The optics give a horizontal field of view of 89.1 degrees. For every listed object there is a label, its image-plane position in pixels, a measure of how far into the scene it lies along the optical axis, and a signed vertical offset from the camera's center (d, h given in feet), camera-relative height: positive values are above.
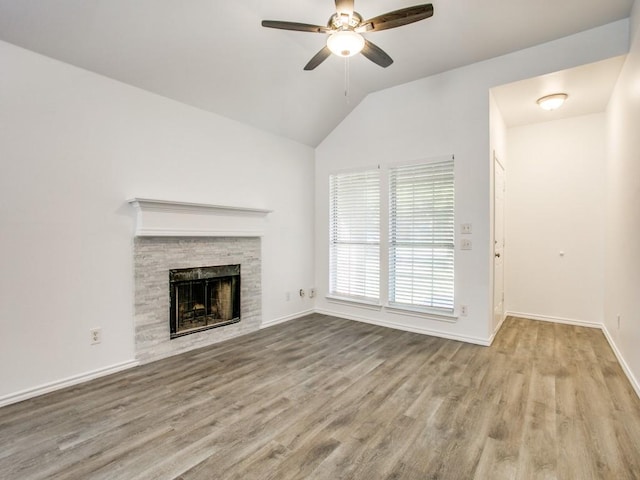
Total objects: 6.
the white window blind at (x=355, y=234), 14.96 +0.22
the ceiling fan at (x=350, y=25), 7.05 +4.93
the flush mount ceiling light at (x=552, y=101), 12.01 +5.17
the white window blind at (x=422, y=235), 12.83 +0.14
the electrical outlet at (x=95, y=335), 9.24 -2.75
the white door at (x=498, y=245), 13.02 -0.28
